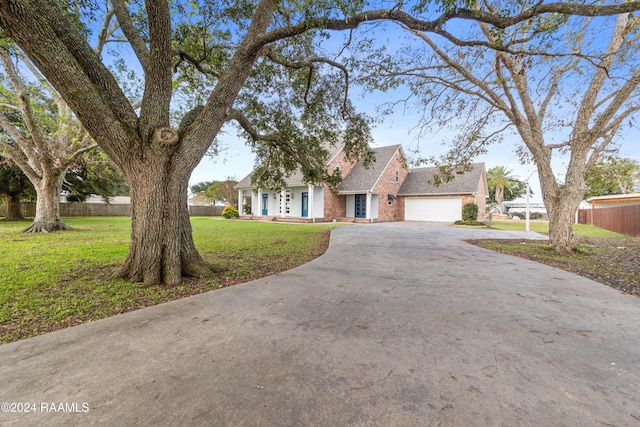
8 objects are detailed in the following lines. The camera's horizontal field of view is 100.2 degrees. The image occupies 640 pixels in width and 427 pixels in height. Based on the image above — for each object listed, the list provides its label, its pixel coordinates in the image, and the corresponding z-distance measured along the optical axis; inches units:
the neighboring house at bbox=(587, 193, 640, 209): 764.8
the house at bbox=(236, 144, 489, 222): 807.1
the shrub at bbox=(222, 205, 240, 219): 1018.7
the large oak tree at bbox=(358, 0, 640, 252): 282.0
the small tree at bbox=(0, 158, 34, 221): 654.5
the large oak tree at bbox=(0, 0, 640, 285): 141.5
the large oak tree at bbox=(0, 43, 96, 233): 401.7
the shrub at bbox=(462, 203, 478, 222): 772.8
